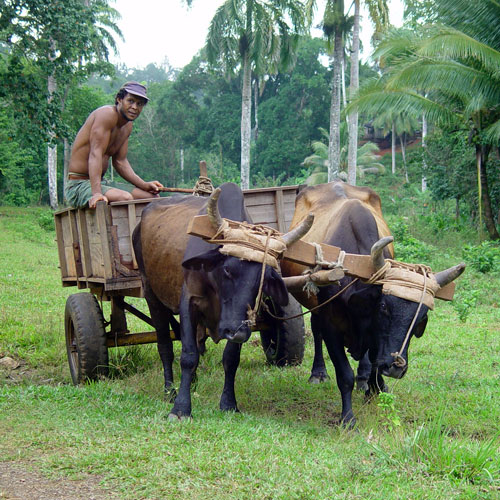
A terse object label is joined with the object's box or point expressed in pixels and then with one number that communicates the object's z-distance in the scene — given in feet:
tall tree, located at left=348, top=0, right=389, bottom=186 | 69.62
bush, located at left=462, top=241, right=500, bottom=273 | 44.16
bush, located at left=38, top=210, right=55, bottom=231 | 74.90
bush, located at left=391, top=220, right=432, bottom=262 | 47.56
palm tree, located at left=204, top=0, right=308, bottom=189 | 80.74
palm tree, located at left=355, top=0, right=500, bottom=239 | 44.32
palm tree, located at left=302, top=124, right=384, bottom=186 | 120.26
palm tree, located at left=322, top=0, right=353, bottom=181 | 74.33
